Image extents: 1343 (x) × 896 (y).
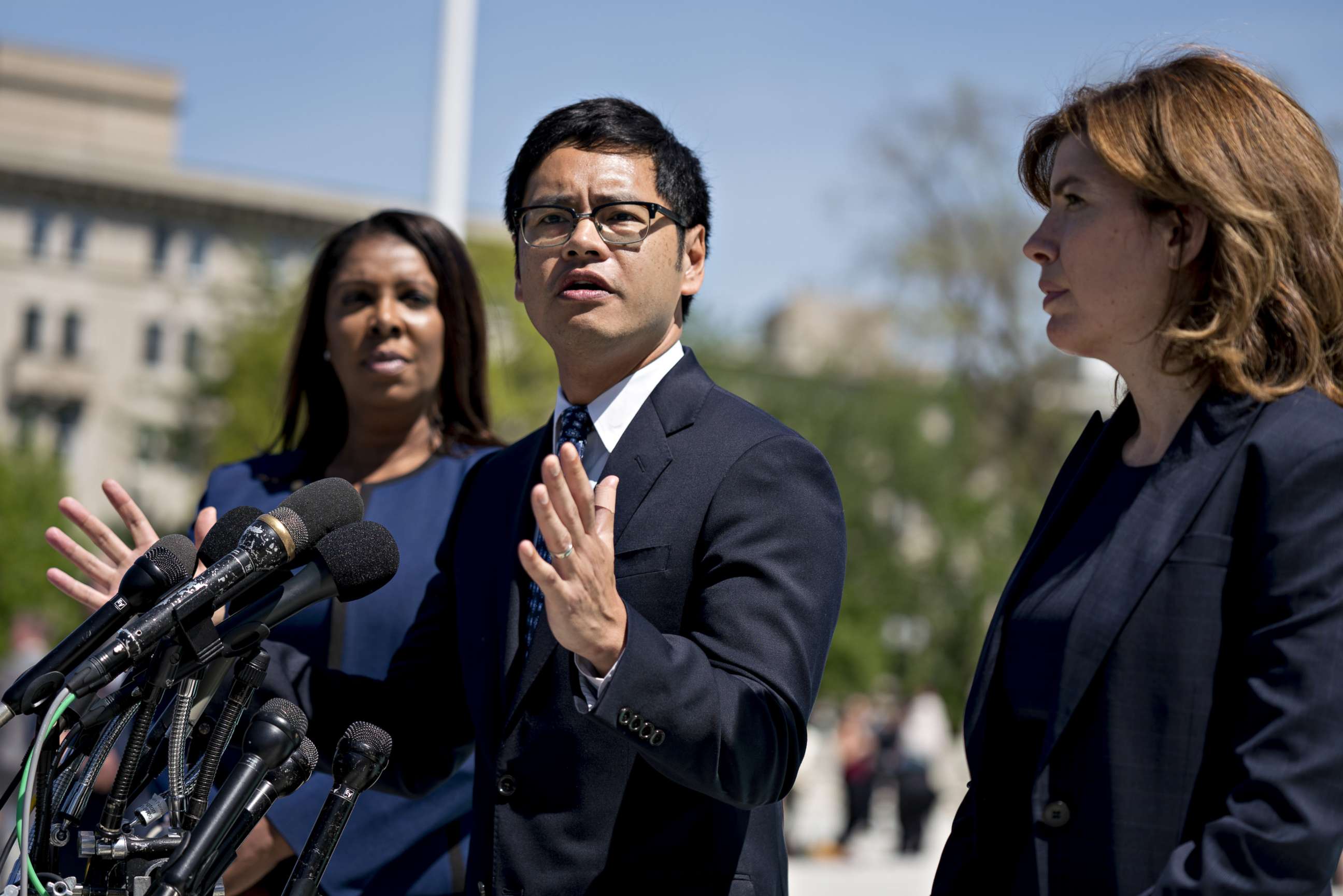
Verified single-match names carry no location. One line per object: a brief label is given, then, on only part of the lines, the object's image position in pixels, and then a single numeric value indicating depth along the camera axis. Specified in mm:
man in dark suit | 2398
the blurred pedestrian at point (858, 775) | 20797
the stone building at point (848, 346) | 44656
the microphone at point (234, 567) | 2205
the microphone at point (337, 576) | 2350
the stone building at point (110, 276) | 55250
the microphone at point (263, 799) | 2215
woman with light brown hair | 2115
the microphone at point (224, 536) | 2588
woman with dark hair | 3691
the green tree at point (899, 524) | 46406
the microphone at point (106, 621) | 2232
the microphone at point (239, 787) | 2113
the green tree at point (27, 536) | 42812
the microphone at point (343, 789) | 2344
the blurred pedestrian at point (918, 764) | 18688
